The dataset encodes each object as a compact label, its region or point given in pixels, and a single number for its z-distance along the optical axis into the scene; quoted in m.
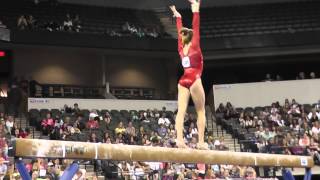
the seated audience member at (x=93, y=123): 16.95
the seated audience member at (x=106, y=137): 15.13
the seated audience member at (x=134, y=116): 19.18
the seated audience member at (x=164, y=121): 18.64
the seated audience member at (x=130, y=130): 16.48
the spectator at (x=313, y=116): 19.49
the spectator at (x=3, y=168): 11.59
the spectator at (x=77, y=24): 22.64
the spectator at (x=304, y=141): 17.31
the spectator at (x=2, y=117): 16.05
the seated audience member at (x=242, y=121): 19.79
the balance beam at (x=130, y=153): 5.80
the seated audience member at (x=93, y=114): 18.17
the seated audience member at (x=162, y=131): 17.19
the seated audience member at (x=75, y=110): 18.55
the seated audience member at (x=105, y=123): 17.27
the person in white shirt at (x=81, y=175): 11.45
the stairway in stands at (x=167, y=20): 24.52
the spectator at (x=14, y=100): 19.05
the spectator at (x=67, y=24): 22.23
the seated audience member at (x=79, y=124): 16.69
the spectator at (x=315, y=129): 18.05
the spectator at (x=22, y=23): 21.03
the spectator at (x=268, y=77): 24.06
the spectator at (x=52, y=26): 21.78
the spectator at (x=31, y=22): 21.36
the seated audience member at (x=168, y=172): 13.25
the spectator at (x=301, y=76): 23.69
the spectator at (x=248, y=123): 19.64
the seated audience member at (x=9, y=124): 15.46
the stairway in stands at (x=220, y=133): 19.11
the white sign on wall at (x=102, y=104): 20.11
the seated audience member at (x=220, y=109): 21.74
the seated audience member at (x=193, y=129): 17.47
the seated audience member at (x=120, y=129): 16.44
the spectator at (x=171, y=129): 17.52
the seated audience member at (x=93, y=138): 14.97
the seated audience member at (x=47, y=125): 16.55
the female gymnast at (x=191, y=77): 7.58
